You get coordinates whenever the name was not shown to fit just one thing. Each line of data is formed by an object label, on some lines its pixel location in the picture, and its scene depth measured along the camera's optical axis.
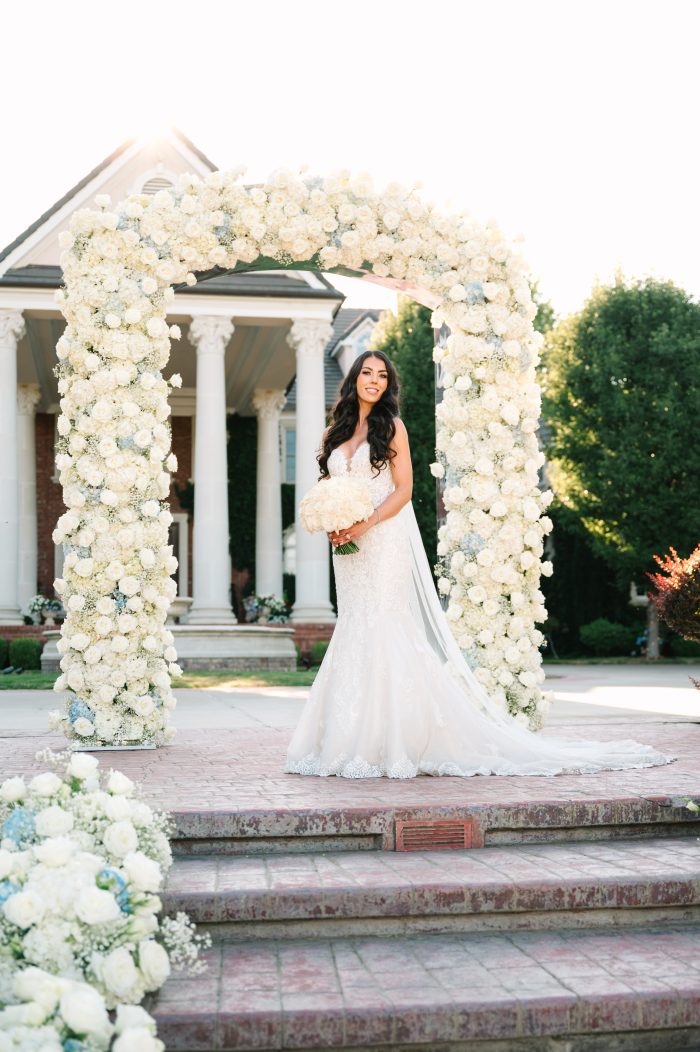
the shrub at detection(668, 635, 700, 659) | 32.47
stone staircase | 3.64
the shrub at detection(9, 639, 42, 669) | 22.84
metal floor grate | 5.23
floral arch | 8.42
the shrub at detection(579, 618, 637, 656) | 32.97
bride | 6.79
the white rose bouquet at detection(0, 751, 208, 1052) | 3.30
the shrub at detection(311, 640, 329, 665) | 23.42
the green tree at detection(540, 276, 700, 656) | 30.16
